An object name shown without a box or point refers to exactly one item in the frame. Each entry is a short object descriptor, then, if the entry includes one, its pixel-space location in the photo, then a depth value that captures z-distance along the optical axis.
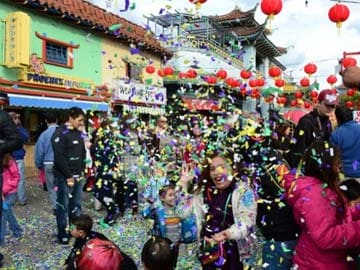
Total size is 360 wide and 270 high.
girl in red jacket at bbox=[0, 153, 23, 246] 4.58
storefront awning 10.60
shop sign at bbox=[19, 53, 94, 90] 11.28
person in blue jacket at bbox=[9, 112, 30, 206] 7.58
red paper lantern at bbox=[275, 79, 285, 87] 15.95
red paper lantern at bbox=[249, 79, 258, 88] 15.80
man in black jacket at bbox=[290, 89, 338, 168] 4.22
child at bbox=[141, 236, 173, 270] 2.38
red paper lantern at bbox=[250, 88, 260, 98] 13.25
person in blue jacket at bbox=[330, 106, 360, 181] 3.52
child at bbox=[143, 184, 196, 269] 4.12
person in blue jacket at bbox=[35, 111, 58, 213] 6.43
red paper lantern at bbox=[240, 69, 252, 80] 15.37
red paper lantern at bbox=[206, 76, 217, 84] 9.20
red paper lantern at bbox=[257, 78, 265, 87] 15.93
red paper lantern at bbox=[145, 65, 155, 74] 15.25
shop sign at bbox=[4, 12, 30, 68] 10.53
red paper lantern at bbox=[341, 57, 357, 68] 10.25
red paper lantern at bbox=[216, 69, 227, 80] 13.41
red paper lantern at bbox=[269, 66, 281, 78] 13.02
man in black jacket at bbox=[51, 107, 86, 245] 5.25
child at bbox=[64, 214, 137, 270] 3.22
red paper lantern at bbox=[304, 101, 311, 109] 20.35
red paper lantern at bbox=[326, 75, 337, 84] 13.75
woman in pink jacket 2.24
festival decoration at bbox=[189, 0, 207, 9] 3.98
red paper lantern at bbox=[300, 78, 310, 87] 14.44
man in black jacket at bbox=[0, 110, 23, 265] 4.04
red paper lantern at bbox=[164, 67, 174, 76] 14.77
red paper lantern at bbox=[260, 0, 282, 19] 4.82
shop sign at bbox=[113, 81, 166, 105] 15.28
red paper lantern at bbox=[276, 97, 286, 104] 21.69
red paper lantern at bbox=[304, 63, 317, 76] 11.96
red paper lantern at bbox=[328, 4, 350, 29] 5.93
